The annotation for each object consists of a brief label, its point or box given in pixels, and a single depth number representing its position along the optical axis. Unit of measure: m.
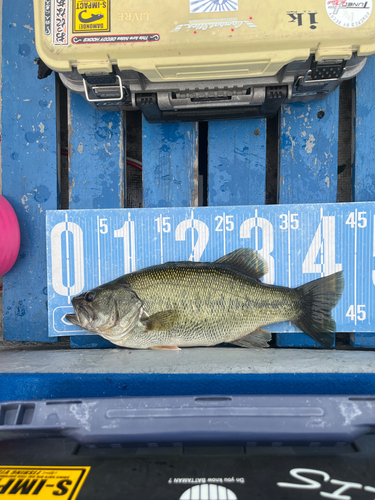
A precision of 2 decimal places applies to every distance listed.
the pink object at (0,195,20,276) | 0.53
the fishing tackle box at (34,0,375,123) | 0.44
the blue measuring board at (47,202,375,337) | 0.56
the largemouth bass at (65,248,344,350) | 0.51
